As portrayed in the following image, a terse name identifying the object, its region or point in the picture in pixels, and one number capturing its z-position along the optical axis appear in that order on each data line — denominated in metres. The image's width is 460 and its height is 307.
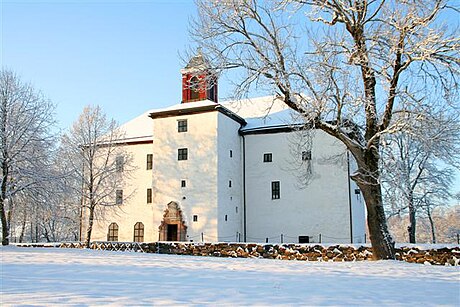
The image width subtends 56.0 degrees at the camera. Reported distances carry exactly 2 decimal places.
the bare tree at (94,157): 27.91
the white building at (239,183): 27.06
